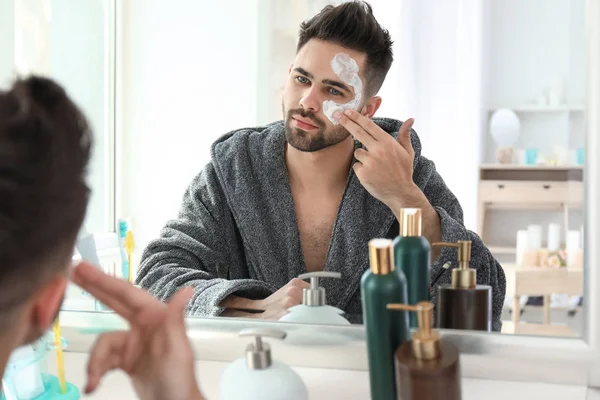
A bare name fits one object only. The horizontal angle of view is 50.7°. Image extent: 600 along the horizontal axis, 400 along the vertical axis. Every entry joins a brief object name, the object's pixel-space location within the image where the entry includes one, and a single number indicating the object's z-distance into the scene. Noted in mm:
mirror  834
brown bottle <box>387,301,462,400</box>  588
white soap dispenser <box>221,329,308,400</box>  714
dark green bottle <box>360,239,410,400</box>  641
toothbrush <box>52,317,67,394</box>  815
